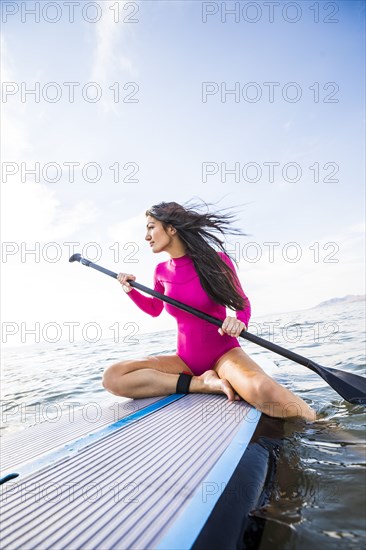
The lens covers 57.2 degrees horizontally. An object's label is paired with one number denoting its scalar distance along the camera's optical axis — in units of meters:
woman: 2.52
